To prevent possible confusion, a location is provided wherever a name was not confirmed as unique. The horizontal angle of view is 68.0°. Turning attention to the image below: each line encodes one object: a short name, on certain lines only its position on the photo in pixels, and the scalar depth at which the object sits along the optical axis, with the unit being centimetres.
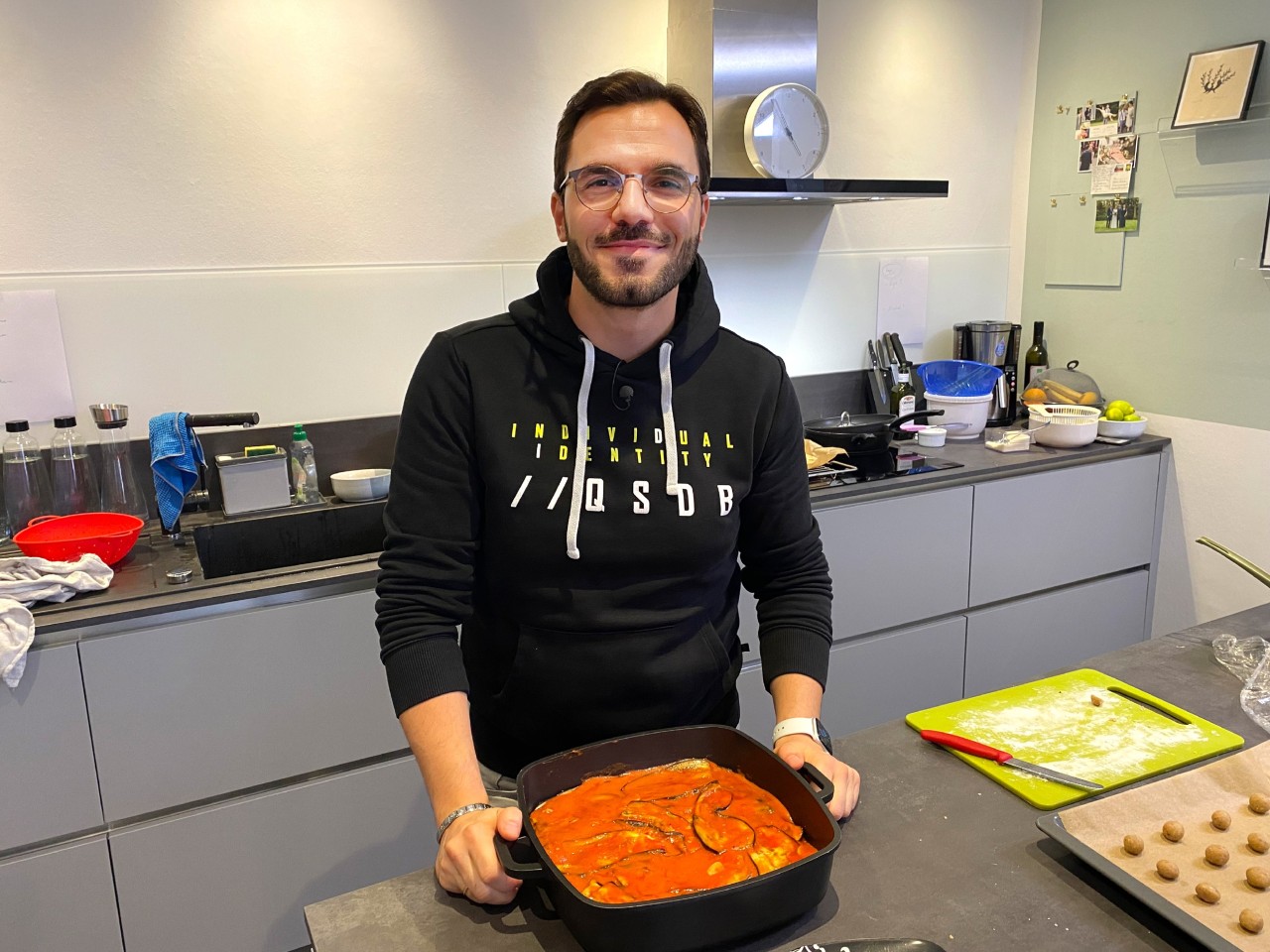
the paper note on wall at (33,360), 204
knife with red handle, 111
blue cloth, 206
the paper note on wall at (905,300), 319
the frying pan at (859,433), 253
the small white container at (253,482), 215
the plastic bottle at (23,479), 202
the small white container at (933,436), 289
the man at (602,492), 120
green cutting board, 113
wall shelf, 256
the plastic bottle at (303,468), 229
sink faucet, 212
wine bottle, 327
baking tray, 83
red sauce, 87
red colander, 185
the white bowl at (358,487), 227
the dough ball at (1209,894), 88
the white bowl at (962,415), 297
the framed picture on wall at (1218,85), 254
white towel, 162
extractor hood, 247
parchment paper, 88
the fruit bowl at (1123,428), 291
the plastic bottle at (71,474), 208
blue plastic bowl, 309
